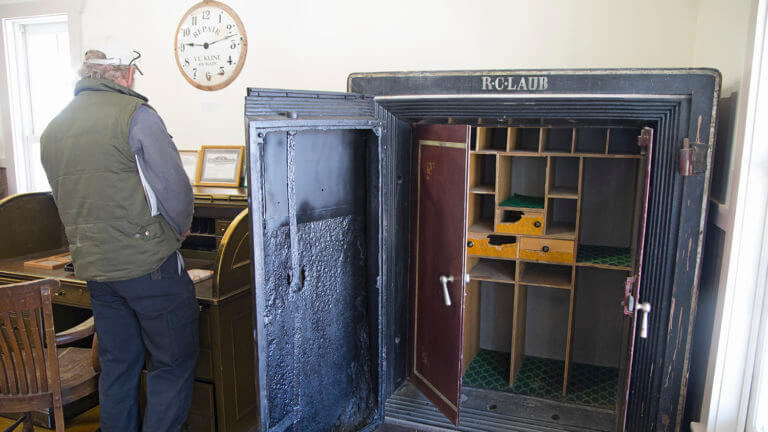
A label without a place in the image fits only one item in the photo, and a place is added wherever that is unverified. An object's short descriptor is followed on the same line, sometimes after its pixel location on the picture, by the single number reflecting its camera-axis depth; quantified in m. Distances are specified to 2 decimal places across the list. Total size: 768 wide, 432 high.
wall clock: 3.23
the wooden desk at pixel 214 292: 2.45
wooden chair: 2.00
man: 2.14
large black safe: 1.93
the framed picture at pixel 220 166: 3.20
